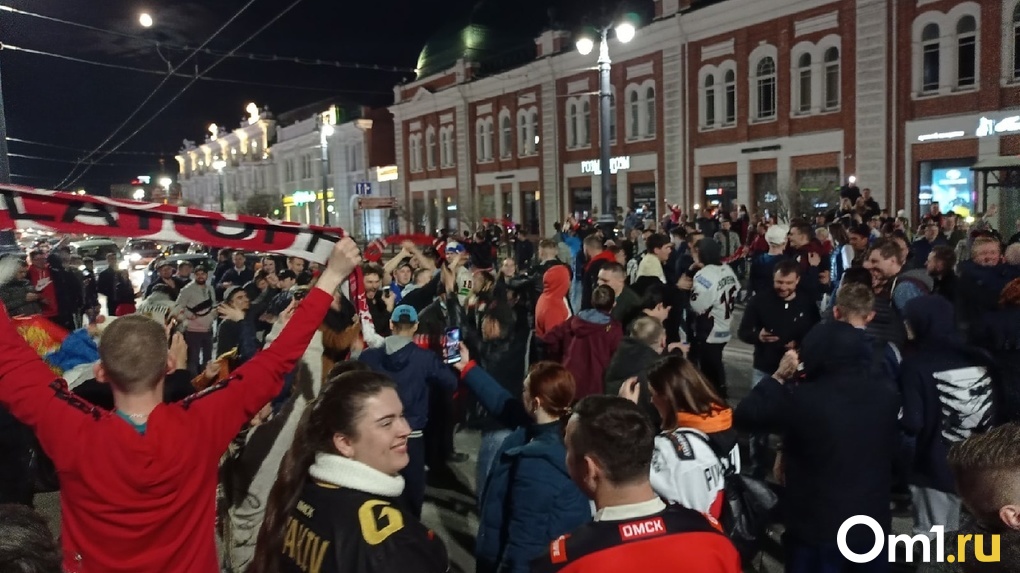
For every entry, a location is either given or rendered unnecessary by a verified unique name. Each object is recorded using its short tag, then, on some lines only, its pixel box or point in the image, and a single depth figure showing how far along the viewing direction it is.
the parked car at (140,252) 27.77
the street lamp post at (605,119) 14.69
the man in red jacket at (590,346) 6.20
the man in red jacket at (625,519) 2.21
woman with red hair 3.45
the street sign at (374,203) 23.38
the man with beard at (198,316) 10.49
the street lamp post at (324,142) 29.73
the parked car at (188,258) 16.12
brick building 22.61
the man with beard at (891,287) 6.14
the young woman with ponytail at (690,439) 3.34
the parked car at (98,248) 23.64
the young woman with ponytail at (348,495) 2.24
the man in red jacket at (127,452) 2.70
